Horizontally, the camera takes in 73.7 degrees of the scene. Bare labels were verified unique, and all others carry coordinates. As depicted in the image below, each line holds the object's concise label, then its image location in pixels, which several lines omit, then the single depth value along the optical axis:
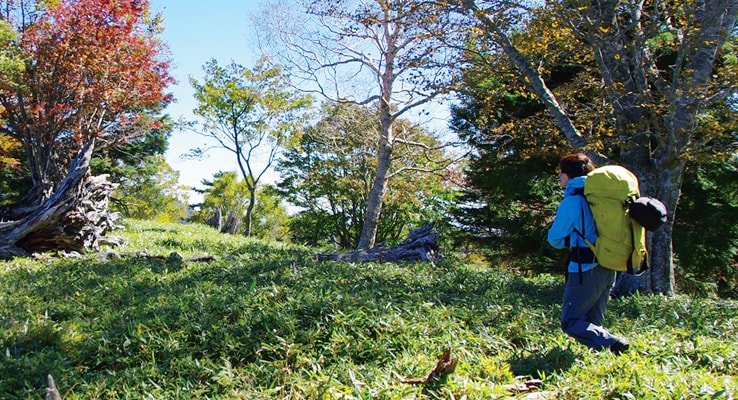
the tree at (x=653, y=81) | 6.29
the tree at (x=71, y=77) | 11.19
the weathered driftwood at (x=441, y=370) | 2.94
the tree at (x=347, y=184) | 20.41
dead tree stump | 7.55
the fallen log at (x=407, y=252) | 8.19
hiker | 3.56
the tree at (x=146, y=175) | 25.27
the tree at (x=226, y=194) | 39.94
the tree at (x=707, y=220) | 11.10
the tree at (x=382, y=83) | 12.65
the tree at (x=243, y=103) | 21.08
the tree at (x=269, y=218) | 38.72
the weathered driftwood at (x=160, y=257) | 6.87
